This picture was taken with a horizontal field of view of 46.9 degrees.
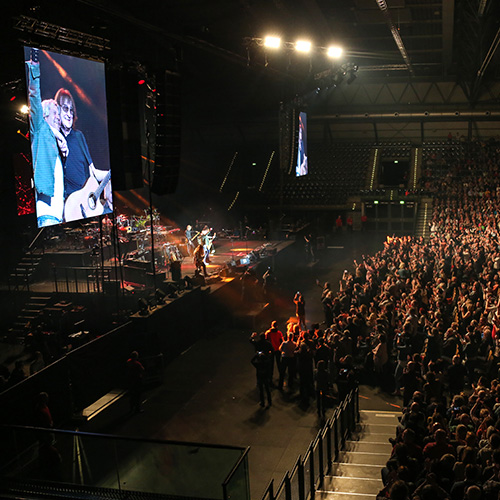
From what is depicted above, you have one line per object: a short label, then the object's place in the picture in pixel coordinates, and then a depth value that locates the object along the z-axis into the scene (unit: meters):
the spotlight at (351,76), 22.22
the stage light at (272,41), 14.32
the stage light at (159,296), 14.66
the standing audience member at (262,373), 11.52
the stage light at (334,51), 16.67
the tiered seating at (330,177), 34.37
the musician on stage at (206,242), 22.09
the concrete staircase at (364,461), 7.36
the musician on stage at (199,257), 18.00
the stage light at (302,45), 15.08
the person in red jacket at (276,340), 12.77
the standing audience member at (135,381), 11.44
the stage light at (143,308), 13.58
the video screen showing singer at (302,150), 22.25
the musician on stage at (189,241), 23.42
